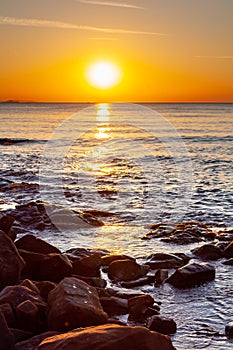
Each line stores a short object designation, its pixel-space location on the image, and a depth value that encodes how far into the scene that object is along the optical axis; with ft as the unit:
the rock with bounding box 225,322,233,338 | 22.38
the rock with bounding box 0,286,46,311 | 21.42
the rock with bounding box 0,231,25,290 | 24.58
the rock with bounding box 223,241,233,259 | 34.37
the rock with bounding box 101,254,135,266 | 31.73
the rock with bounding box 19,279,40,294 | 23.53
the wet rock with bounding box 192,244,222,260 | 34.09
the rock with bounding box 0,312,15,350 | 18.19
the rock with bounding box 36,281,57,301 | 23.89
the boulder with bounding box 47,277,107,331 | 20.21
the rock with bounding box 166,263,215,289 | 28.45
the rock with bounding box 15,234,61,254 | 29.84
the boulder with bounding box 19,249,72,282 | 27.25
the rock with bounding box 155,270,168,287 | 29.10
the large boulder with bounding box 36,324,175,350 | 15.62
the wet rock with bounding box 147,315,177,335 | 22.41
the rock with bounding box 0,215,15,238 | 32.19
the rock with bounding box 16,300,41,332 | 20.76
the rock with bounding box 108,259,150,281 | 29.50
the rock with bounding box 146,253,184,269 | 31.63
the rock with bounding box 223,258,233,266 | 32.64
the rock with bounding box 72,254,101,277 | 29.27
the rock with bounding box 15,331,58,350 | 18.86
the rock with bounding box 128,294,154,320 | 24.22
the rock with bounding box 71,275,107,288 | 27.25
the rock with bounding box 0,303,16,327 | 20.53
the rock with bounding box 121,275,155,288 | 28.58
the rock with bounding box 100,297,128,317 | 24.29
